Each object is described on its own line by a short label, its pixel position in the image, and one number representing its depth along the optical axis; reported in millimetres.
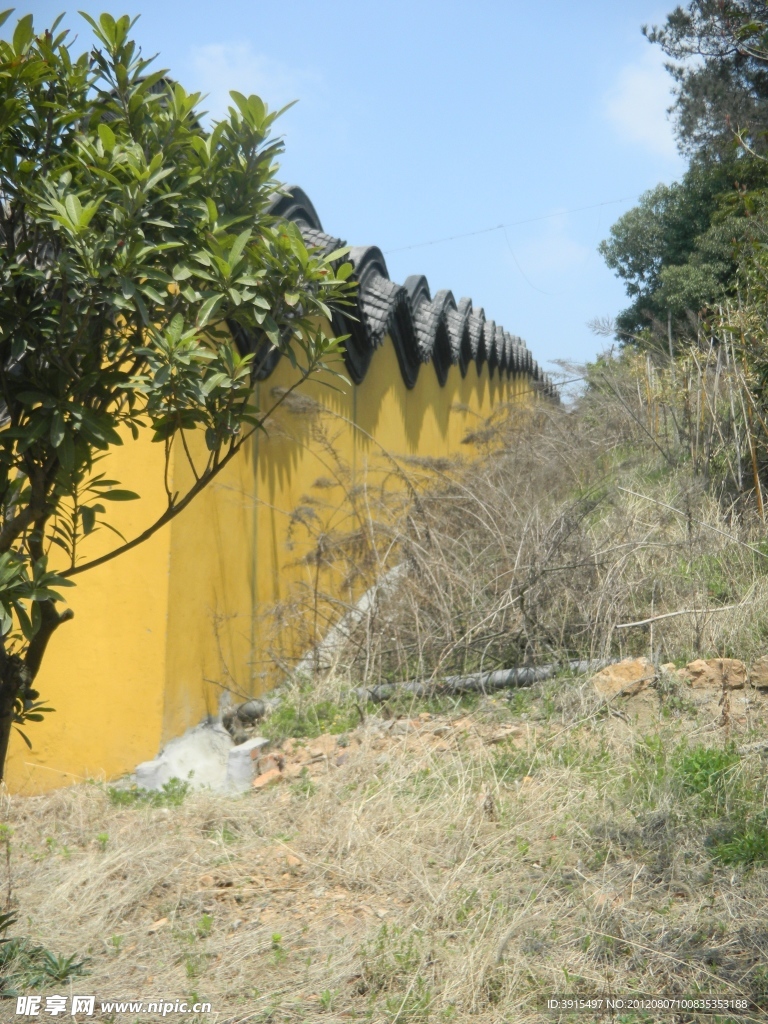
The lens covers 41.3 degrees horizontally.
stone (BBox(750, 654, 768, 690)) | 5109
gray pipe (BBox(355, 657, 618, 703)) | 5566
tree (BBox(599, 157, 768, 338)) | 19203
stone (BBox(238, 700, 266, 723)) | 5730
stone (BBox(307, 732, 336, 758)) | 5058
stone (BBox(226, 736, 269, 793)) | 5043
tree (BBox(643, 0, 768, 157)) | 16375
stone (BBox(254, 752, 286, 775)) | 5076
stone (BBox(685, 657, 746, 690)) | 5082
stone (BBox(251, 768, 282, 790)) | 4926
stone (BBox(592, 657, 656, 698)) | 5090
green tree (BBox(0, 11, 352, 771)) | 2518
